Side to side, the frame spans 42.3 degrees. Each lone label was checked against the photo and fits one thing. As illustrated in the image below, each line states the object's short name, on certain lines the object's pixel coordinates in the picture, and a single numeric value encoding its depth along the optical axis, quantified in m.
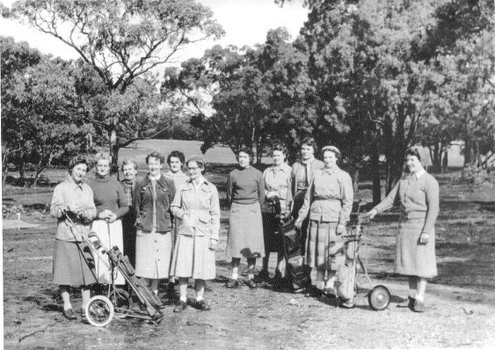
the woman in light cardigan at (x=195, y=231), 5.68
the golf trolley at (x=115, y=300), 5.08
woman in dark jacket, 5.79
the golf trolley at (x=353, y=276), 5.57
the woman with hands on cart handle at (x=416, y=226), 5.50
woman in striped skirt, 6.00
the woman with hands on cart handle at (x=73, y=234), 5.28
